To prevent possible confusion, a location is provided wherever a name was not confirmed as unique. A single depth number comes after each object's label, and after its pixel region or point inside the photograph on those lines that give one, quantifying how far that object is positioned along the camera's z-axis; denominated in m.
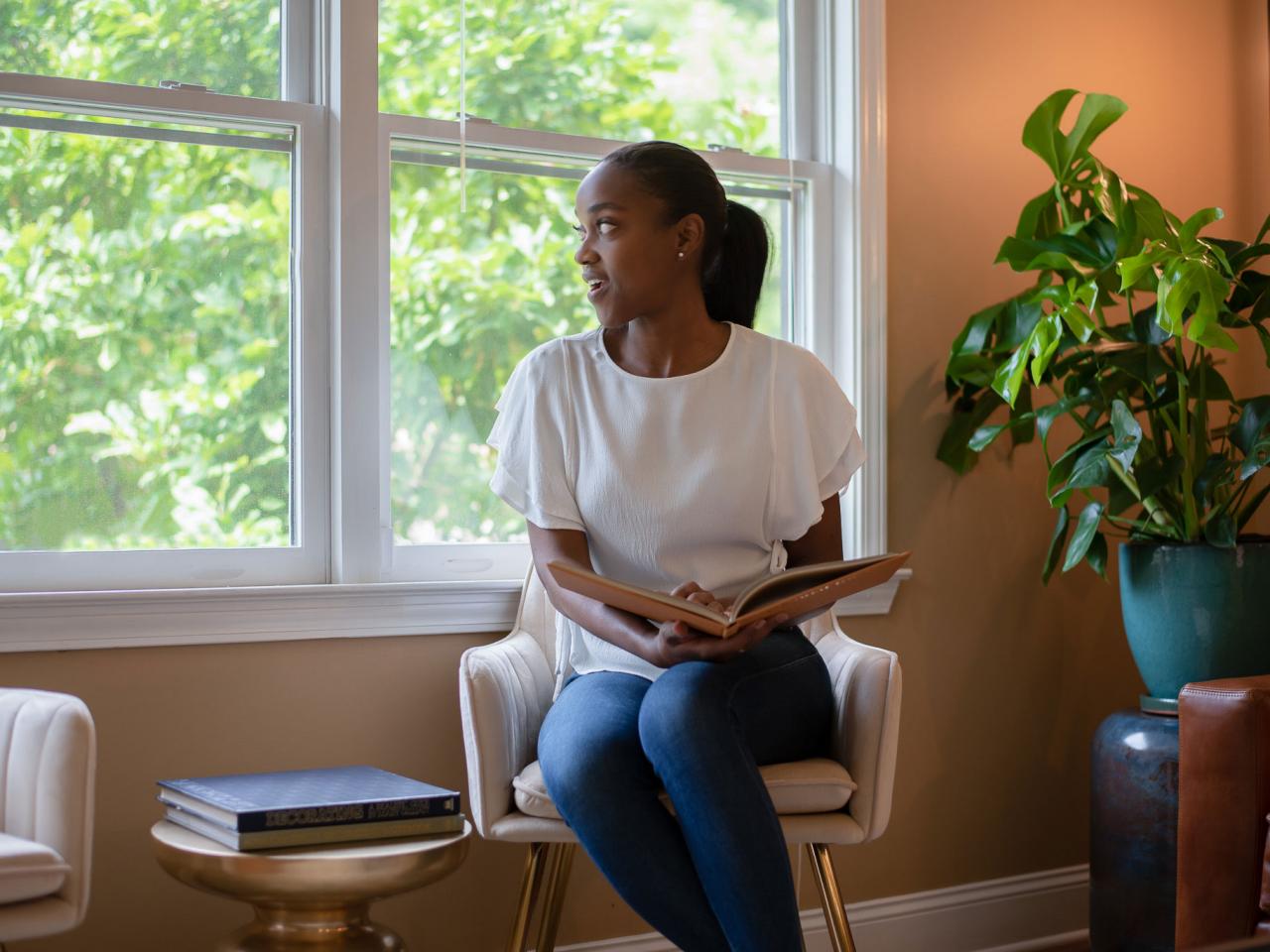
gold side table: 1.50
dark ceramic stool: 2.37
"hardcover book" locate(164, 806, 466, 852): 1.53
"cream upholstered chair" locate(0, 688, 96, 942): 1.52
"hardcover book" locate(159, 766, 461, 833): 1.54
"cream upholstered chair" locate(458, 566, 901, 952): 1.84
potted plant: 2.35
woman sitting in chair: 1.85
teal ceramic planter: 2.40
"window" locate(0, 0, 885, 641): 2.18
